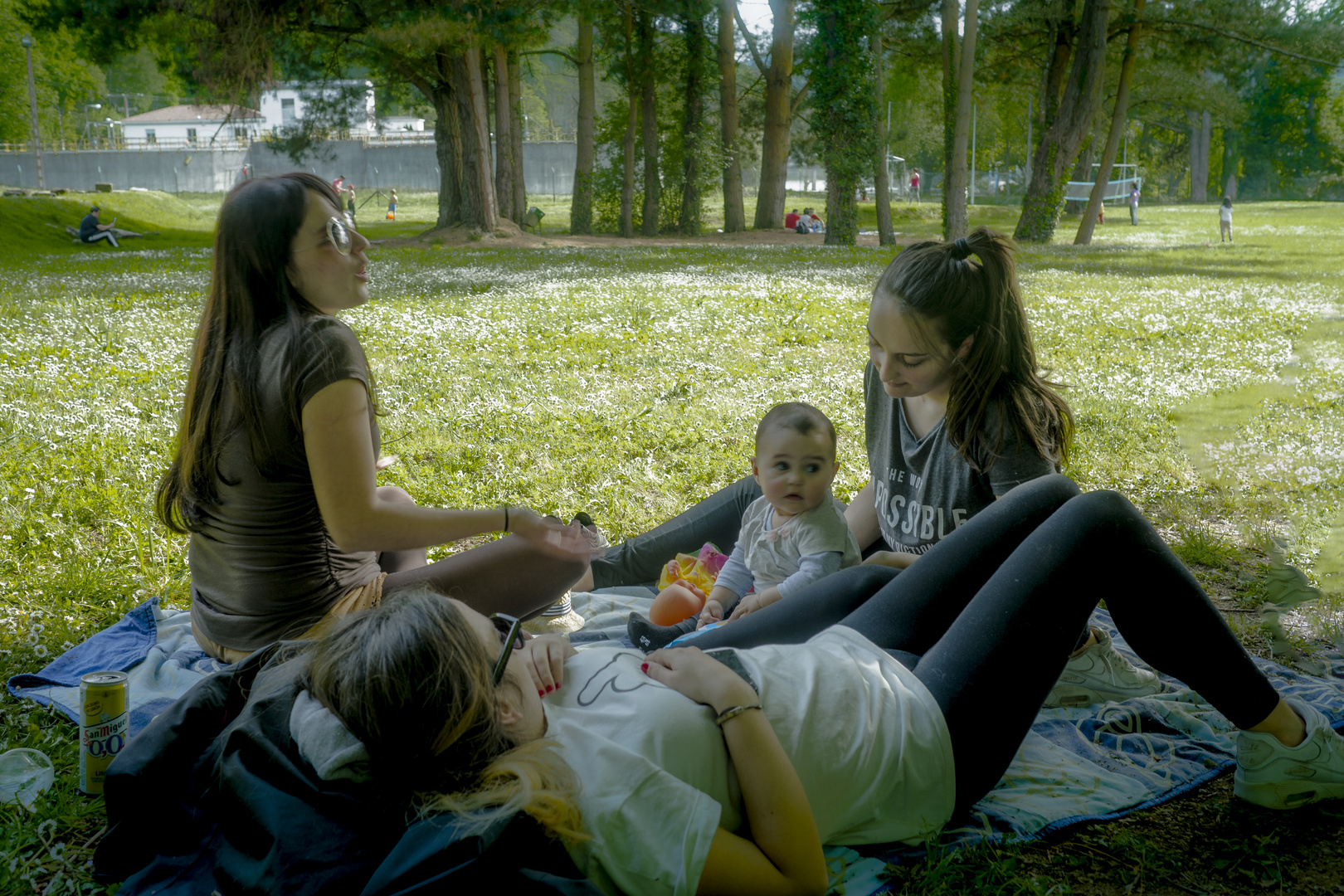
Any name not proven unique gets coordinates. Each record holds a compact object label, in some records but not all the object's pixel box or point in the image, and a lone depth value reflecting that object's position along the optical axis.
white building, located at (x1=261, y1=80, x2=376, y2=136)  25.42
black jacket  1.63
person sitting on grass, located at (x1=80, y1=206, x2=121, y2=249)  22.33
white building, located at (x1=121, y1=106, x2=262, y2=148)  82.94
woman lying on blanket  1.71
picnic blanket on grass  2.55
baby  3.30
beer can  2.57
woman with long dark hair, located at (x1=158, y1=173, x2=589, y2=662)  2.56
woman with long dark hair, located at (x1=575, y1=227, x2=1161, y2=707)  2.98
